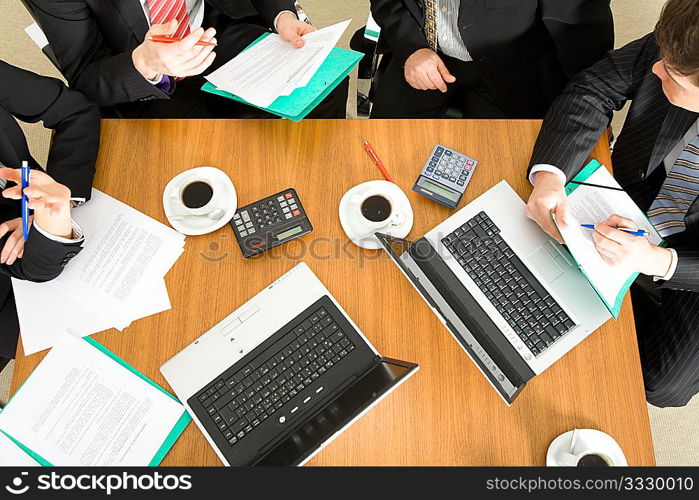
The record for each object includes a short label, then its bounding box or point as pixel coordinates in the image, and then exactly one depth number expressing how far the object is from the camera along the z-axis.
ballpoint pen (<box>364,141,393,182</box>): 1.18
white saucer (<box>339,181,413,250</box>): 1.12
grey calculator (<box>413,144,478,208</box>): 1.15
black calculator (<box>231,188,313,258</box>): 1.12
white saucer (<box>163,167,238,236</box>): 1.13
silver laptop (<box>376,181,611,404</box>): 1.04
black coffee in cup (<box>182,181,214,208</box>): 1.15
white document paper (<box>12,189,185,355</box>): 1.08
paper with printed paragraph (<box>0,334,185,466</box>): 0.99
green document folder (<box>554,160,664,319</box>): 1.02
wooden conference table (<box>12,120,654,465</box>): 1.00
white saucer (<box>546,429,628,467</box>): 0.96
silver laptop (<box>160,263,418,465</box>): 0.98
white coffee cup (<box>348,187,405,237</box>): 1.13
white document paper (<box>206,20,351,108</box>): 1.19
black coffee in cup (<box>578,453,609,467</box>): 0.95
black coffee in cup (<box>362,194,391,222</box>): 1.14
